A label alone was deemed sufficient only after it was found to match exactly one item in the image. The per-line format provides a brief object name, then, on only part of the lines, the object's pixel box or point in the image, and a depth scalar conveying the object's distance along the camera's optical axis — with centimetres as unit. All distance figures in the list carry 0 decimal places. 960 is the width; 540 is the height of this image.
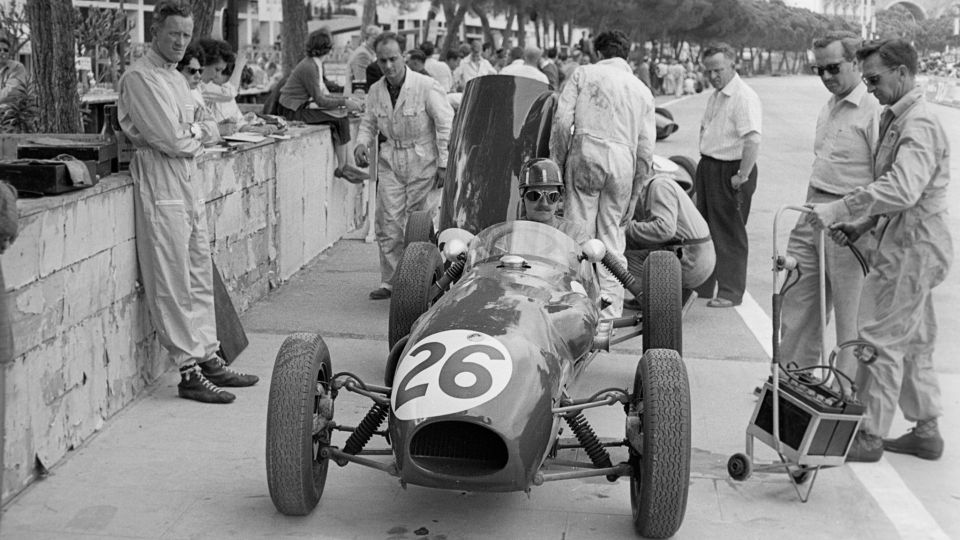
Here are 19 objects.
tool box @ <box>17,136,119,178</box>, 661
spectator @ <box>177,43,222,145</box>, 763
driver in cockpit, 677
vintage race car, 468
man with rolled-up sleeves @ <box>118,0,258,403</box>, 659
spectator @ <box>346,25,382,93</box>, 1892
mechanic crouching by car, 885
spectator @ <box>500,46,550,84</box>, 1225
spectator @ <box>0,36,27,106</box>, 1323
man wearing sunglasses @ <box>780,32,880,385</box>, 664
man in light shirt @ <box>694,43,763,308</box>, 1003
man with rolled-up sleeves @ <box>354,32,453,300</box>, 979
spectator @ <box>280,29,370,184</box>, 1279
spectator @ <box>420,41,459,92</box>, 2077
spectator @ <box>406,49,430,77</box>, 1808
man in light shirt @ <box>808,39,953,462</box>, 599
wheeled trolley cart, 536
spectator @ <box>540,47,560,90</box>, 2178
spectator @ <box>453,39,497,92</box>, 2431
